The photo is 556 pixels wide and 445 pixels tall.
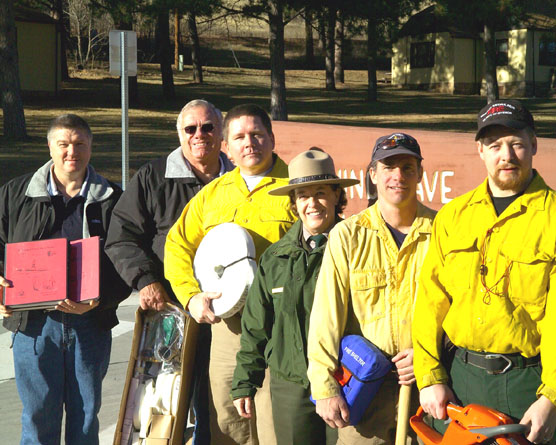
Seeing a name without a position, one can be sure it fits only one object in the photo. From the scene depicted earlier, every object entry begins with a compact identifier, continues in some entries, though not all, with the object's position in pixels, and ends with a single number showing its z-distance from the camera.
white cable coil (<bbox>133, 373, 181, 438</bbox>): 4.25
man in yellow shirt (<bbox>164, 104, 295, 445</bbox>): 4.16
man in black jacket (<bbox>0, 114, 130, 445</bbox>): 4.30
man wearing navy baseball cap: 3.29
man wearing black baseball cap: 2.83
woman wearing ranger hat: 3.54
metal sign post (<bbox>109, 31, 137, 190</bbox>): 9.98
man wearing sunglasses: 4.47
